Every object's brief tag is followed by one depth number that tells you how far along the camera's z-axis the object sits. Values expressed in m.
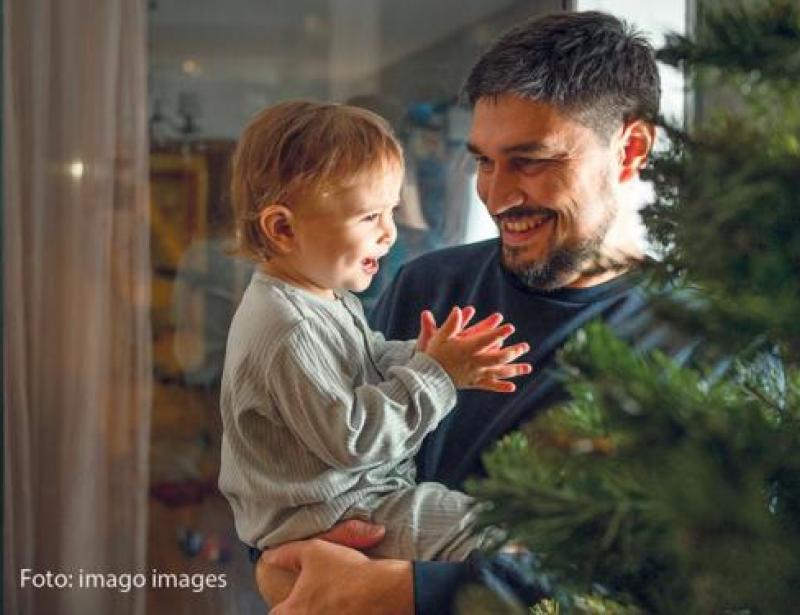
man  1.52
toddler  1.39
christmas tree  0.45
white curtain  2.75
